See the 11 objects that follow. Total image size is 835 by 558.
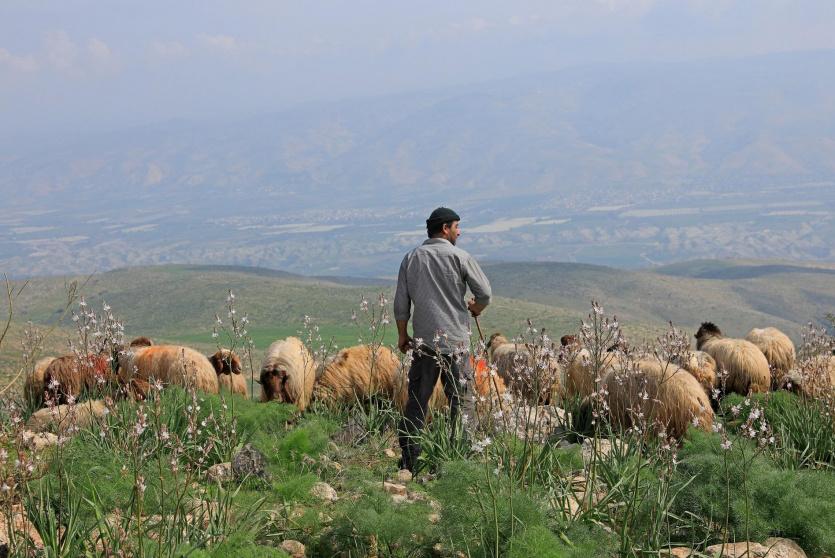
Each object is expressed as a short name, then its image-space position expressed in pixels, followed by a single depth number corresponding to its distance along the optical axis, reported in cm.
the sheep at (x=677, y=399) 930
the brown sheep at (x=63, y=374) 1108
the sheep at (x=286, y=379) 1140
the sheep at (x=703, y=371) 1235
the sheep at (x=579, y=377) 1120
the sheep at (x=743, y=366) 1380
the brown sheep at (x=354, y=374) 1114
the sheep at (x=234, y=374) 1236
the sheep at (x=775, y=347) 1559
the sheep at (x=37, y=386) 1183
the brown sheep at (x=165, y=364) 1202
